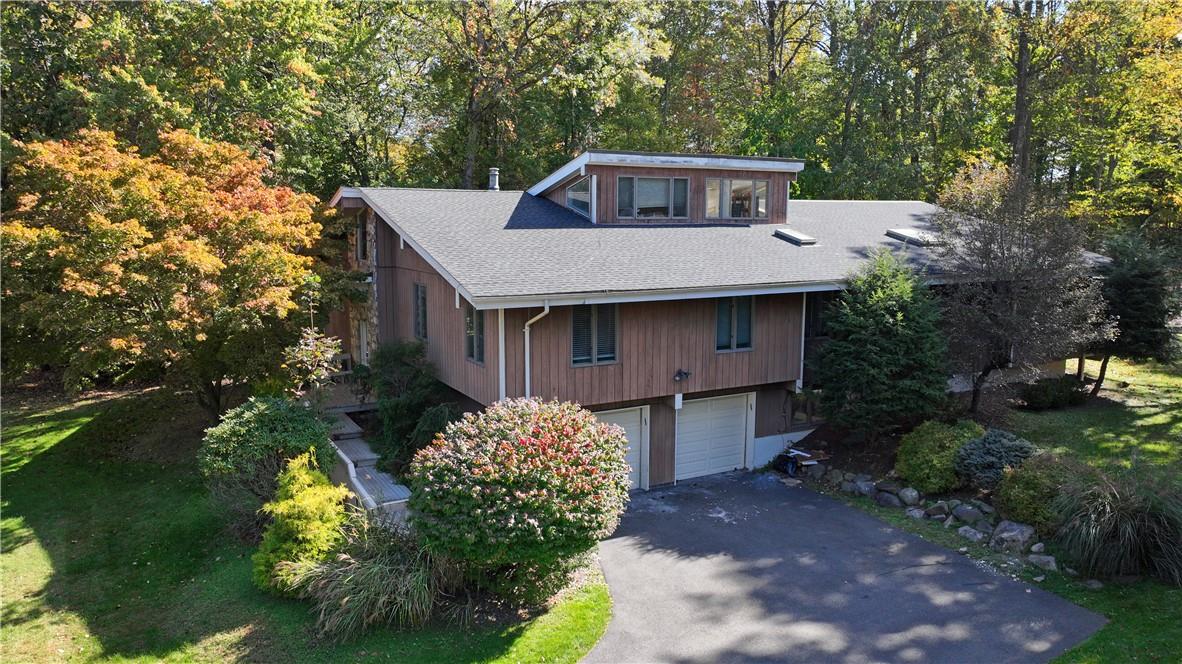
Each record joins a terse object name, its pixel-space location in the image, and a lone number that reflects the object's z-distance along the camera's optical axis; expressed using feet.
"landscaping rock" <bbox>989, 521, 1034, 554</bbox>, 34.58
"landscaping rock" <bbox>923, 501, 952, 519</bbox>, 39.17
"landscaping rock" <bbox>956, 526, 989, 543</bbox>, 36.11
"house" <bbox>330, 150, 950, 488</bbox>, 40.73
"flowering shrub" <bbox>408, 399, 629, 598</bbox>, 27.99
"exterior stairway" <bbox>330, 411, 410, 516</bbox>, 38.52
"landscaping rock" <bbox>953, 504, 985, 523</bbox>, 37.65
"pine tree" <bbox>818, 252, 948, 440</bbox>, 44.37
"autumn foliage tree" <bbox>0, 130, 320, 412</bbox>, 41.52
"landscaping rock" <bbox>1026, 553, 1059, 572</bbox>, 32.50
